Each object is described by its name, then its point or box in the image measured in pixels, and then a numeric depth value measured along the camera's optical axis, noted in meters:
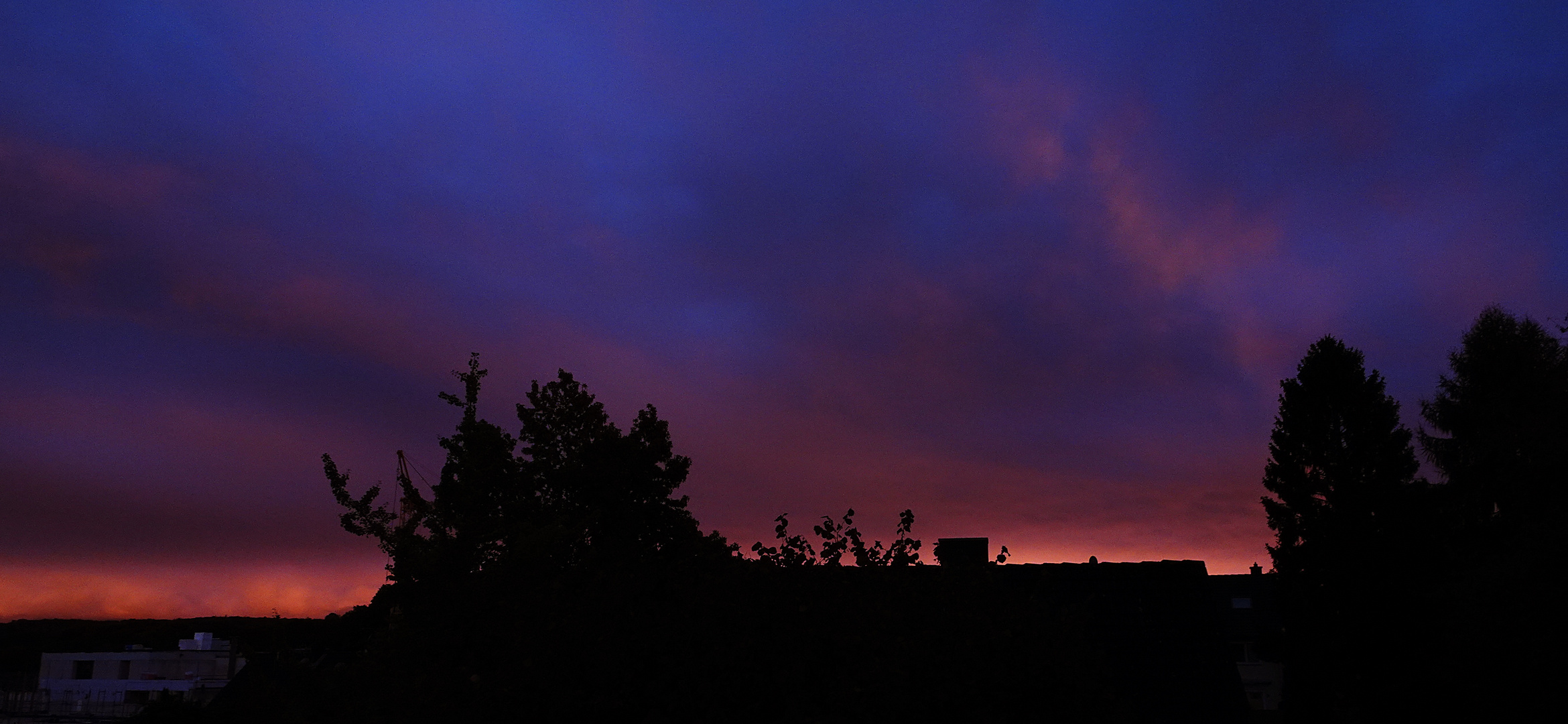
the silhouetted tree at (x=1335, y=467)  46.03
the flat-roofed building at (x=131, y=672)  107.62
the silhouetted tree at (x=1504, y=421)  27.36
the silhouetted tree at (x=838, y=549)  12.09
